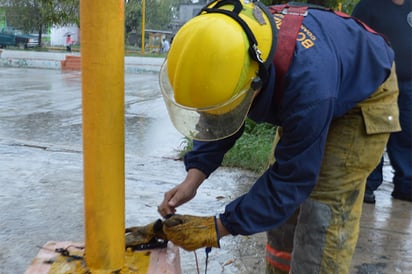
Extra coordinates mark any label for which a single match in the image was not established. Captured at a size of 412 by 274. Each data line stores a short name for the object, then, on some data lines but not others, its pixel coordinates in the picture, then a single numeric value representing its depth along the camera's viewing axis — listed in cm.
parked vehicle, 2750
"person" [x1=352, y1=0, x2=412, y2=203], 357
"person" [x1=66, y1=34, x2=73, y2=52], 2551
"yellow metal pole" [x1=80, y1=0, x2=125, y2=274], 158
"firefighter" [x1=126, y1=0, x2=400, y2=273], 143
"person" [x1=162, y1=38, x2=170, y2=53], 2675
